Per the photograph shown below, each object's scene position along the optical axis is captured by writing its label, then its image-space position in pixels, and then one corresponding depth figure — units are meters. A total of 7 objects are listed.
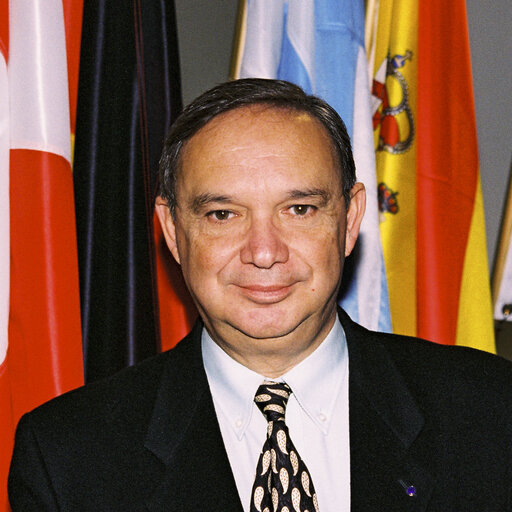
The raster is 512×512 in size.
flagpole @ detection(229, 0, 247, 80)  2.40
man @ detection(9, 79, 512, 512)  1.66
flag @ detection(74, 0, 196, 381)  2.16
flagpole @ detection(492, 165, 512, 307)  2.53
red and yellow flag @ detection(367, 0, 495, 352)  2.50
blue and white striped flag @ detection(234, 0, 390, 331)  2.36
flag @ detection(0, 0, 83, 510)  1.95
